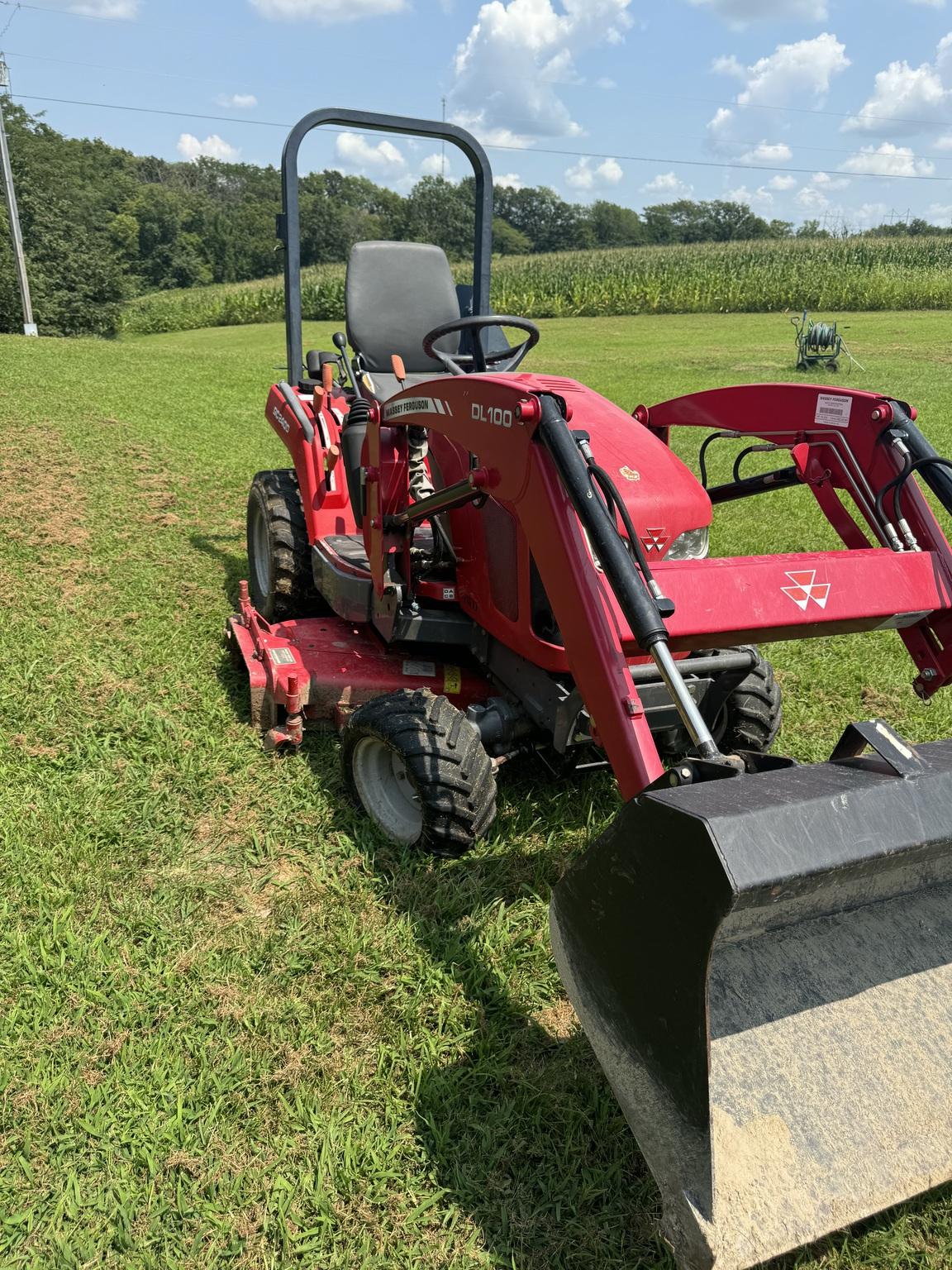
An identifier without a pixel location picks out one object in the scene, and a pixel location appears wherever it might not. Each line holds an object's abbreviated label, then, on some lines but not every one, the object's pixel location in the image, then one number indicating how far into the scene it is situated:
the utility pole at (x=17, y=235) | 22.14
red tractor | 1.66
